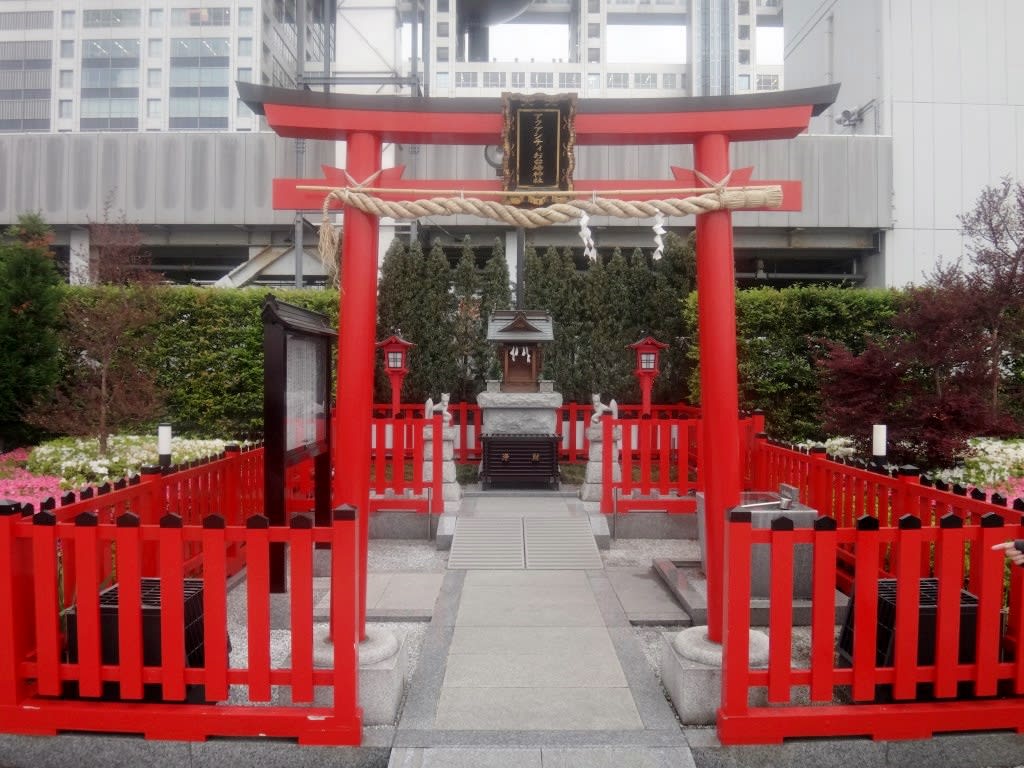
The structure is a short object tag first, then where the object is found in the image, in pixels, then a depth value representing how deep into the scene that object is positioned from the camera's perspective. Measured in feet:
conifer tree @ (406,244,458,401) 47.14
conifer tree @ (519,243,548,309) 48.62
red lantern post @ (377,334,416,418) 36.24
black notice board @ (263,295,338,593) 13.39
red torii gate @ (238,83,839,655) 13.12
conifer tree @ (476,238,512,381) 47.83
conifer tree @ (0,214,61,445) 36.22
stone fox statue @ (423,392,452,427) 28.37
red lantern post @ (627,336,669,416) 37.52
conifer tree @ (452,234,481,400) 47.60
